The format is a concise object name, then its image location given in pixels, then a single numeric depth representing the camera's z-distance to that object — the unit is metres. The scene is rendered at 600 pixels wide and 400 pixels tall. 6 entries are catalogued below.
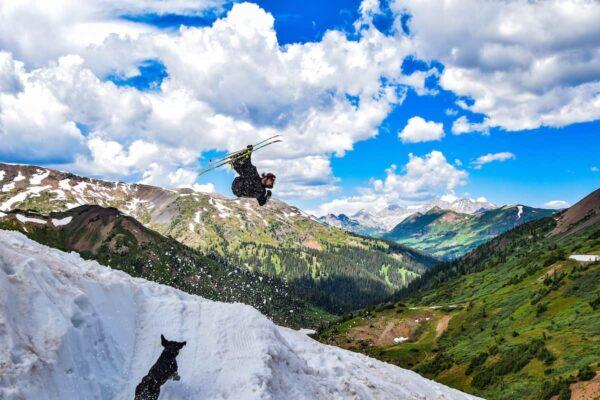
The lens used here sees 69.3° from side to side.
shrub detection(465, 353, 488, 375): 86.12
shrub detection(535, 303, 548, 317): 102.31
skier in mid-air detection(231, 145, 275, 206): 26.16
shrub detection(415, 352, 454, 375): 96.38
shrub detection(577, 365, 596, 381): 56.09
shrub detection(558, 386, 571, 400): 53.72
